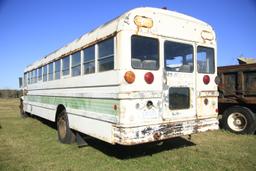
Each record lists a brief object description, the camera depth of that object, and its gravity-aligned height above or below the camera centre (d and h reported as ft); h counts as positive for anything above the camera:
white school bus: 17.01 +0.61
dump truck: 28.32 -1.07
